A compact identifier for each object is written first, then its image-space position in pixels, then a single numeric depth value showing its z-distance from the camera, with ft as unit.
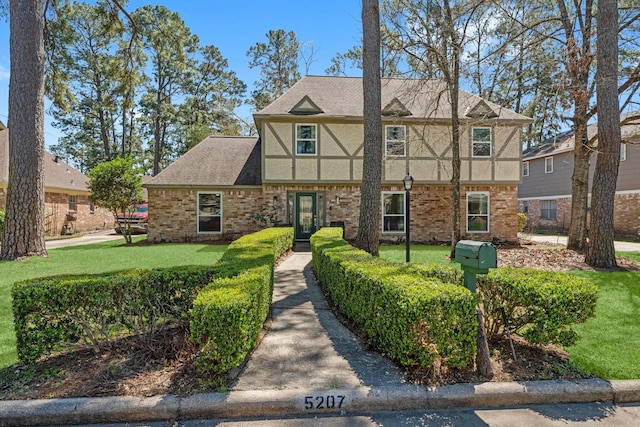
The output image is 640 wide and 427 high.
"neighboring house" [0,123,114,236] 62.80
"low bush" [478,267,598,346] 11.67
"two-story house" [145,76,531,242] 46.73
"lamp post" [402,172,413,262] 28.19
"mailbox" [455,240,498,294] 11.32
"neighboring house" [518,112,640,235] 59.52
